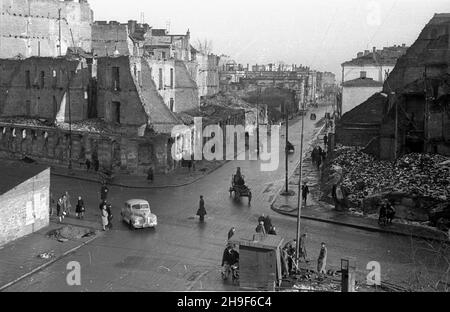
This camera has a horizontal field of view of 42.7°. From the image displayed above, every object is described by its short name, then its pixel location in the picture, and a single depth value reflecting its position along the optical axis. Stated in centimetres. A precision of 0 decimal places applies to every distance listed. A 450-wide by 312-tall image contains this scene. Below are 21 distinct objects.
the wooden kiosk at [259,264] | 1930
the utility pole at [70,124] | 4491
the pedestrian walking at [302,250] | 2311
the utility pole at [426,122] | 3459
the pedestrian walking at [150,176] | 3988
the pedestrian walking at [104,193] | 3256
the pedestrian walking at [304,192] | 3372
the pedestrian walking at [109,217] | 2802
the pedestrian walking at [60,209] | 2915
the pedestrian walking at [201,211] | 2969
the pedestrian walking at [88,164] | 4303
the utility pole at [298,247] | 2173
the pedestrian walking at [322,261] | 2134
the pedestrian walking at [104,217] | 2748
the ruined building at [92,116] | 4291
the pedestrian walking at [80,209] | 2972
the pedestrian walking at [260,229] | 2383
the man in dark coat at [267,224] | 2577
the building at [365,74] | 5803
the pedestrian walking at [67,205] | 2997
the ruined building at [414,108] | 3434
